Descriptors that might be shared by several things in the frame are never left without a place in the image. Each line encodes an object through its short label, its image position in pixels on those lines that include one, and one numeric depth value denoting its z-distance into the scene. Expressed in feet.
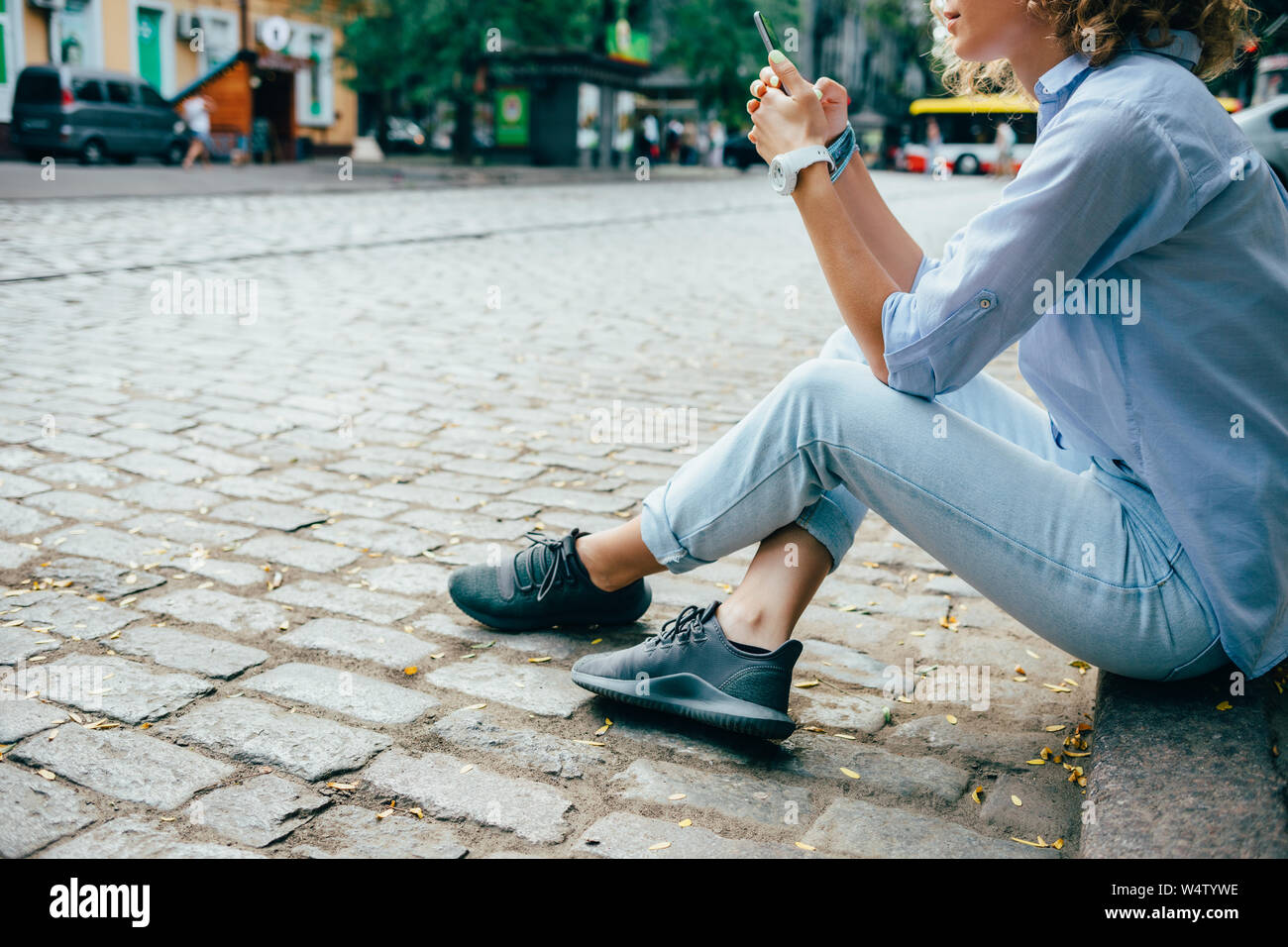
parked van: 73.87
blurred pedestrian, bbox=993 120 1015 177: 100.22
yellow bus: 139.23
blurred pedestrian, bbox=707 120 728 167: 147.84
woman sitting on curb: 6.15
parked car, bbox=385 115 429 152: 122.93
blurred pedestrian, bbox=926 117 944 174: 129.49
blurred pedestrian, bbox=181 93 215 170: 78.69
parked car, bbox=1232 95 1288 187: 40.96
